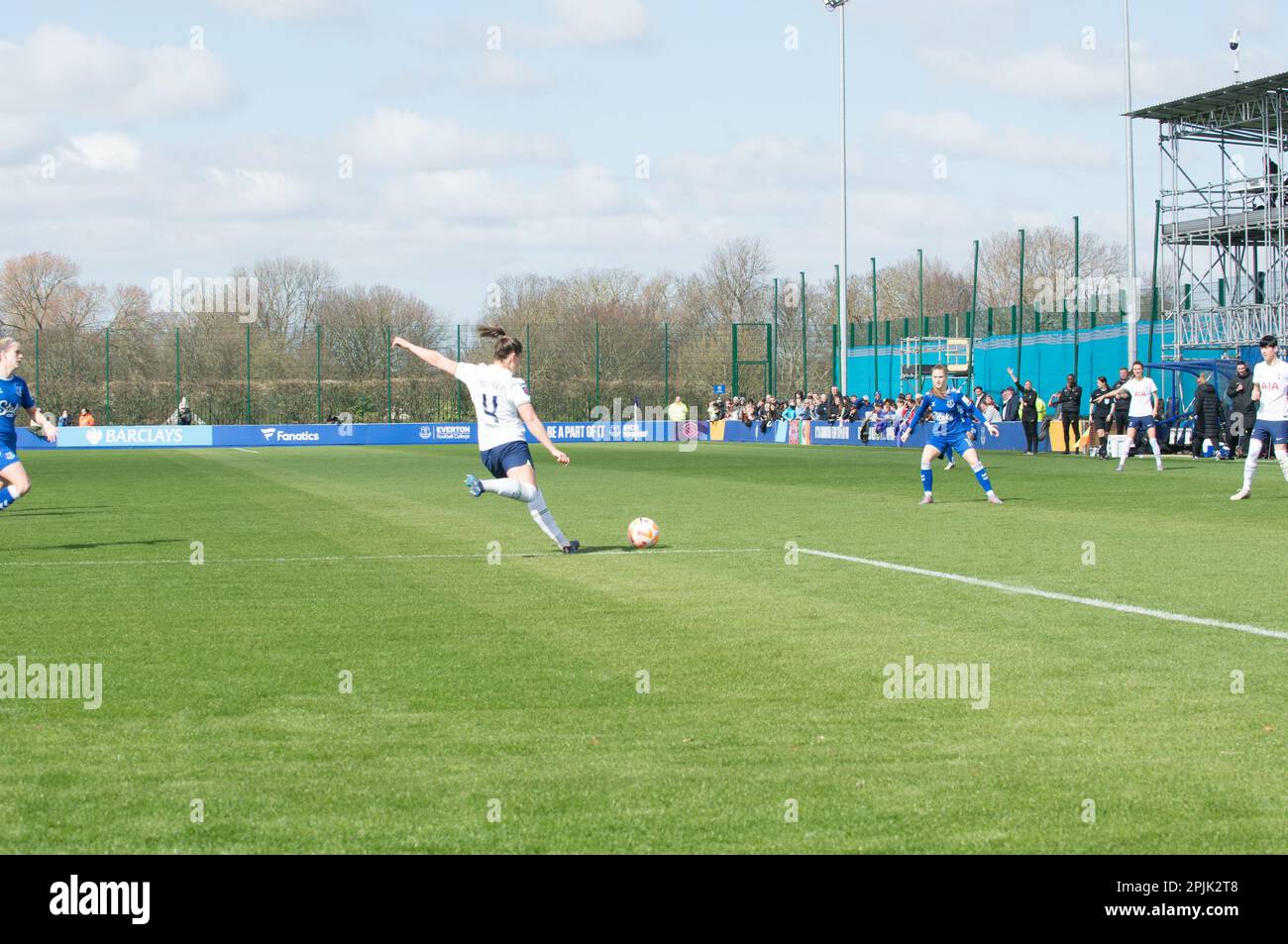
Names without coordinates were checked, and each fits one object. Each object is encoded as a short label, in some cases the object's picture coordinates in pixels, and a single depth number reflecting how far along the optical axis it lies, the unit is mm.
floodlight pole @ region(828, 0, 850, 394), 58719
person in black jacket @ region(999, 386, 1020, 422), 46688
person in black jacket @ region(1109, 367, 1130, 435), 38719
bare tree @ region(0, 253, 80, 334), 90125
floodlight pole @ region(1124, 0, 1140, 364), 42719
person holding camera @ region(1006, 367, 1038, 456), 40406
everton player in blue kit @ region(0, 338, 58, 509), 15234
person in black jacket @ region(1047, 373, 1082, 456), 40594
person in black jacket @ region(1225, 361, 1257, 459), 33491
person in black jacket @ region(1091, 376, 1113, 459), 38438
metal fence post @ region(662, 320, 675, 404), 76950
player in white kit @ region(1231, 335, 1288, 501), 20406
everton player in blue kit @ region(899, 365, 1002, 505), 21391
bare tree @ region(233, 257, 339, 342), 92875
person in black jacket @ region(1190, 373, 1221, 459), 35094
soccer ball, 14859
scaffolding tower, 45875
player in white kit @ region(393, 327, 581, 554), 13672
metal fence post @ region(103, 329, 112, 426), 68500
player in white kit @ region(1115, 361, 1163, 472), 30062
